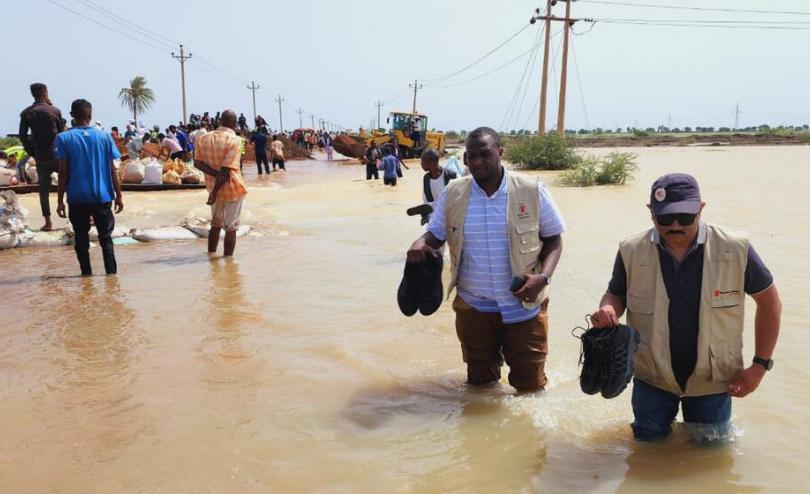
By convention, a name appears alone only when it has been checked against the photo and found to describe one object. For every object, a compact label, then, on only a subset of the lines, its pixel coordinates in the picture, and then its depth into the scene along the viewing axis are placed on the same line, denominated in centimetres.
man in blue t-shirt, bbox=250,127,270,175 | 2084
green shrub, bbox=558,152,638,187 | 1736
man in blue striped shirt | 320
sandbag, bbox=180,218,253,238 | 923
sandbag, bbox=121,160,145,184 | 1342
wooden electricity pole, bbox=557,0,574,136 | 2567
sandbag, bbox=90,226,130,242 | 879
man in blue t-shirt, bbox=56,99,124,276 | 613
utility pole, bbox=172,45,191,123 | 3890
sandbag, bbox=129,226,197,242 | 884
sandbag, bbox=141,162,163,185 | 1350
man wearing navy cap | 253
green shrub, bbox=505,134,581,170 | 2341
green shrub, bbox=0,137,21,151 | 3278
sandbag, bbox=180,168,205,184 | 1391
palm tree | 5491
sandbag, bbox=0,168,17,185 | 1209
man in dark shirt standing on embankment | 776
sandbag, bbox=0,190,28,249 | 802
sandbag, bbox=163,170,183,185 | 1373
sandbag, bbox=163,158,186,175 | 1419
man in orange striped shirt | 730
